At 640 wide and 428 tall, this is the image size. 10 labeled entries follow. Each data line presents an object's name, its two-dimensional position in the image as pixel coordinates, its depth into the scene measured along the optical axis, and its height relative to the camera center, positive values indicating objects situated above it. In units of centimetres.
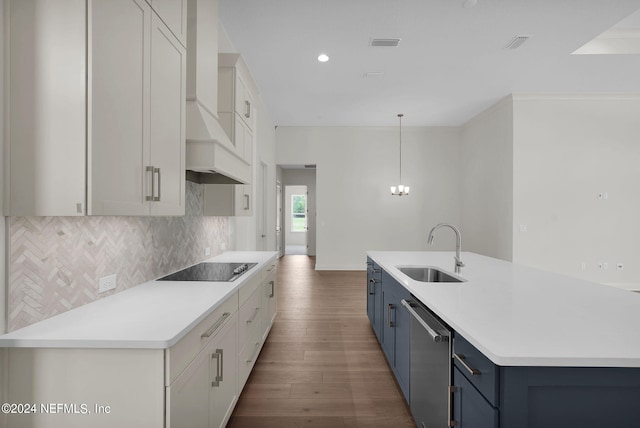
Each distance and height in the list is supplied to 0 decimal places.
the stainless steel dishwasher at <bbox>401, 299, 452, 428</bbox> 139 -77
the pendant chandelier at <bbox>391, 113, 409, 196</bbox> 674 +57
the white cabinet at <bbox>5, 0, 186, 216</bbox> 110 +37
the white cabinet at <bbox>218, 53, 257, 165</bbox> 260 +100
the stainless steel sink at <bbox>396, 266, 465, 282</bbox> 267 -49
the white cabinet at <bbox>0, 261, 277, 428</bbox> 109 -61
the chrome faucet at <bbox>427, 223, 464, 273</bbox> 239 -33
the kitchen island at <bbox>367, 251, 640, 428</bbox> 99 -45
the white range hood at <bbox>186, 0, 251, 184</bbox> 183 +75
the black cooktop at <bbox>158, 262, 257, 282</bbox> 213 -43
